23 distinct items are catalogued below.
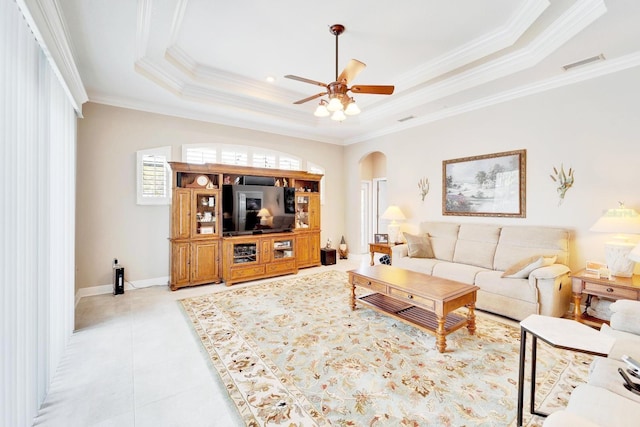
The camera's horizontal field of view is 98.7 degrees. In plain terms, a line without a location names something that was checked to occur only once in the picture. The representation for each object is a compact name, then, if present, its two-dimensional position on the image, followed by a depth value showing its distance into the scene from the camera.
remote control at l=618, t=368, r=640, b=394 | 1.25
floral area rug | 1.91
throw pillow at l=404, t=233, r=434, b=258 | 4.75
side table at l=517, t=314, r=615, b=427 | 1.51
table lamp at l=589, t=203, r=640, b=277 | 2.90
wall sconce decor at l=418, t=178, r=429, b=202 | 5.44
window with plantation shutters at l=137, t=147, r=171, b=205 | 4.67
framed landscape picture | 4.21
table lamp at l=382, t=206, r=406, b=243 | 5.63
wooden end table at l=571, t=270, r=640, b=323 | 2.80
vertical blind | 1.58
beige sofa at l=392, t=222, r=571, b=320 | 3.24
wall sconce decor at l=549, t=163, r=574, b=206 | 3.72
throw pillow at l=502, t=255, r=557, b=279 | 3.29
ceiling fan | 2.96
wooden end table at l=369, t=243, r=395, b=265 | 5.46
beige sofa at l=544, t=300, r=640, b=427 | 1.13
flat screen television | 5.05
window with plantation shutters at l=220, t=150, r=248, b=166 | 5.47
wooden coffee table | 2.71
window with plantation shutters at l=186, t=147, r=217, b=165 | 5.11
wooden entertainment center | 4.64
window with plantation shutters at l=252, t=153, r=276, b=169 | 5.85
